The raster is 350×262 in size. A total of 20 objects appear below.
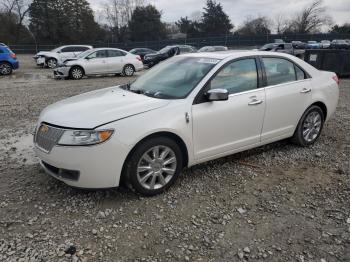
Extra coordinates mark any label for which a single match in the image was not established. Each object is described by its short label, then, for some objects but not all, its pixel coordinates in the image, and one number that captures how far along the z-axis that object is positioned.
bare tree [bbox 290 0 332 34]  74.75
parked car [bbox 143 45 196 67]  24.42
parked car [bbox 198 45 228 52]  24.34
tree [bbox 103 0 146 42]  70.64
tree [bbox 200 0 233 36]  67.56
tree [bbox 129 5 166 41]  60.53
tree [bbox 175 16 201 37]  68.84
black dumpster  15.06
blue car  17.67
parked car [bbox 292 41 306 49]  34.72
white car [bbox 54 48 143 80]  16.16
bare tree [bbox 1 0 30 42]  54.59
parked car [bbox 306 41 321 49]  36.72
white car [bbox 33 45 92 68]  22.50
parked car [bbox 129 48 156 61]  28.76
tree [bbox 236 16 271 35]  71.40
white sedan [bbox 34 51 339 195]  3.60
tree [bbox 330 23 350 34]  66.24
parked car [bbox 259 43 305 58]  26.22
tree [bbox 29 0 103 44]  54.25
